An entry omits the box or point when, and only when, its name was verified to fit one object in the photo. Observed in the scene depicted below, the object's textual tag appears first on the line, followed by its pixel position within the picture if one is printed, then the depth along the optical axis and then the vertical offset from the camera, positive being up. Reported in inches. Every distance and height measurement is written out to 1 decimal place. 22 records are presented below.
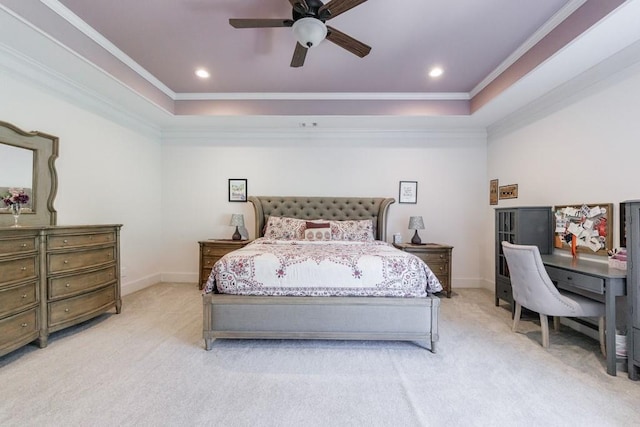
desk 84.9 -22.5
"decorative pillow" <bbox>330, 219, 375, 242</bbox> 159.3 -9.8
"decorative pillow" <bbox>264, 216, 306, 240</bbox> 164.7 -9.4
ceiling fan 80.6 +58.7
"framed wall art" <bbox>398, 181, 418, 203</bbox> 187.3 +15.2
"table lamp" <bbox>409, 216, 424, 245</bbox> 173.0 -7.1
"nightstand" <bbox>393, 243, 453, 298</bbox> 164.1 -26.9
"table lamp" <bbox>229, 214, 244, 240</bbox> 176.9 -5.7
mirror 103.7 +16.8
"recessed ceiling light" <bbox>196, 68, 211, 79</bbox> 136.5 +70.3
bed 96.5 -36.4
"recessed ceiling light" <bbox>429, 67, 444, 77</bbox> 133.0 +69.3
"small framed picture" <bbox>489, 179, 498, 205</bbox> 174.2 +14.1
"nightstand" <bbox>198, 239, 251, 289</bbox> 169.9 -23.3
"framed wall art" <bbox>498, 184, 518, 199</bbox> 157.0 +13.2
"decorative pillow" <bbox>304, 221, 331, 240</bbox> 156.7 -10.1
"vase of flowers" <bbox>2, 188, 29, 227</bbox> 103.9 +4.4
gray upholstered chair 94.2 -29.5
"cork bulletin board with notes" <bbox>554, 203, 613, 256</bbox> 105.7 -5.6
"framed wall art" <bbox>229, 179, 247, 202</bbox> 190.2 +15.9
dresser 88.8 -24.5
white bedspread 98.3 -22.6
